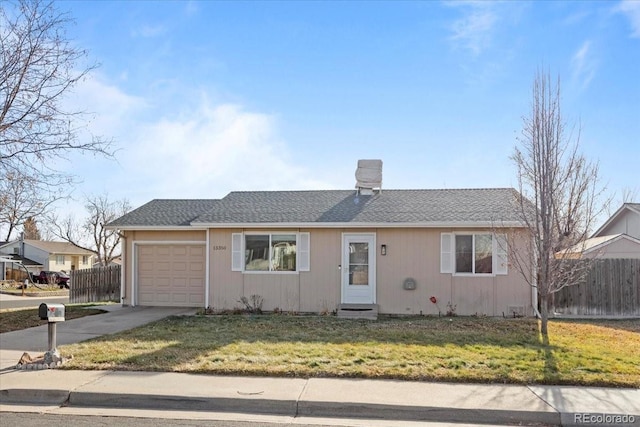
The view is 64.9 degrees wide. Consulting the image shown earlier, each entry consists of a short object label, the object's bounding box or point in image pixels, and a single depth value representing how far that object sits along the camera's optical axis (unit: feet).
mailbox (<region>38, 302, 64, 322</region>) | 26.41
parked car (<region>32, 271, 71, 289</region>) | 135.13
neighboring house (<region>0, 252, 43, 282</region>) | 157.99
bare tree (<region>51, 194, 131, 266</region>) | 159.74
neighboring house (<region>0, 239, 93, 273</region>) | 175.94
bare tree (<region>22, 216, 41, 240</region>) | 185.54
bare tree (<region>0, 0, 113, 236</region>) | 32.63
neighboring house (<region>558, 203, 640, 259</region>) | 52.62
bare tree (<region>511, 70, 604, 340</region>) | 35.63
